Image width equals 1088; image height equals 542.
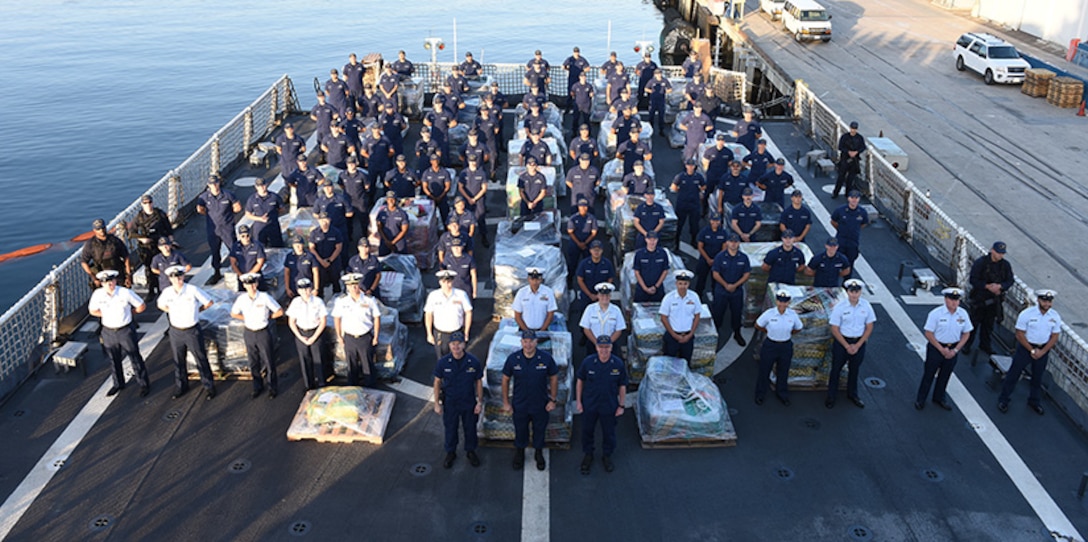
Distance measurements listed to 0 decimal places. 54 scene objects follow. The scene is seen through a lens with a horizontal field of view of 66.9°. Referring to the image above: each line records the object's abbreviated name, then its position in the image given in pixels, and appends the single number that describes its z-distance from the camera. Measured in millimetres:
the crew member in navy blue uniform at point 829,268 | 11703
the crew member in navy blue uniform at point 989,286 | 11398
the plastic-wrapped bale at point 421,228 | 14164
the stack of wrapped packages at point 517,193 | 15125
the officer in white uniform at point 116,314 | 10258
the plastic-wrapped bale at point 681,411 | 9773
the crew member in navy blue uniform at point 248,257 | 11906
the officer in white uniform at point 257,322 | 10359
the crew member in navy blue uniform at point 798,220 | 13289
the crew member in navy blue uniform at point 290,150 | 16016
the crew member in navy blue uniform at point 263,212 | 13289
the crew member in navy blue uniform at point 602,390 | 8766
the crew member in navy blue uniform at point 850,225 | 13016
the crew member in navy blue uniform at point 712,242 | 12859
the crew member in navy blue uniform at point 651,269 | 11597
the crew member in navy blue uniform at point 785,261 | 11781
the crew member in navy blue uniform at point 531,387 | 8773
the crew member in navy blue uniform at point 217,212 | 13352
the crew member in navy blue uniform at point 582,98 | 21109
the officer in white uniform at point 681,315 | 10383
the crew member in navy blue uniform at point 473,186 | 14766
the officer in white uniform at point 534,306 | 10539
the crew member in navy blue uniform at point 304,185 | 14633
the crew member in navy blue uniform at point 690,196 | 14617
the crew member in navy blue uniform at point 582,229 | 13070
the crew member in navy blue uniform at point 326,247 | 12664
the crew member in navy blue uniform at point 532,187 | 14672
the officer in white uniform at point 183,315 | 10367
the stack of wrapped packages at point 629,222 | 13961
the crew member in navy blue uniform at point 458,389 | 8836
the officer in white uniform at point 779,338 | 10234
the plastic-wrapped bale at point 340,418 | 9914
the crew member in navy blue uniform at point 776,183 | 14750
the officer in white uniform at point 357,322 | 10297
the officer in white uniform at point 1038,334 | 10016
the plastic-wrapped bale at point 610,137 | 18797
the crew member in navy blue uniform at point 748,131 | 17719
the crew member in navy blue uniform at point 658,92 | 20703
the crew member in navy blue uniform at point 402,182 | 15000
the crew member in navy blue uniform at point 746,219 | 13633
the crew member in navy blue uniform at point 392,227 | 13383
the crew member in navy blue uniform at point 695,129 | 17672
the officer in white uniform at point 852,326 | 10227
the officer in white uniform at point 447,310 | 10453
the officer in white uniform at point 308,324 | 10334
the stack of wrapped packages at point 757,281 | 12352
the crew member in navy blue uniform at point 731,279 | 11664
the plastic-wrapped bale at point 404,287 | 12445
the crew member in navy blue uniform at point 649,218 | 13234
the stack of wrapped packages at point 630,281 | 12031
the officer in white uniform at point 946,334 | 10062
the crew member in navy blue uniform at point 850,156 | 16594
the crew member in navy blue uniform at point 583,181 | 14875
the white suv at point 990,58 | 31141
